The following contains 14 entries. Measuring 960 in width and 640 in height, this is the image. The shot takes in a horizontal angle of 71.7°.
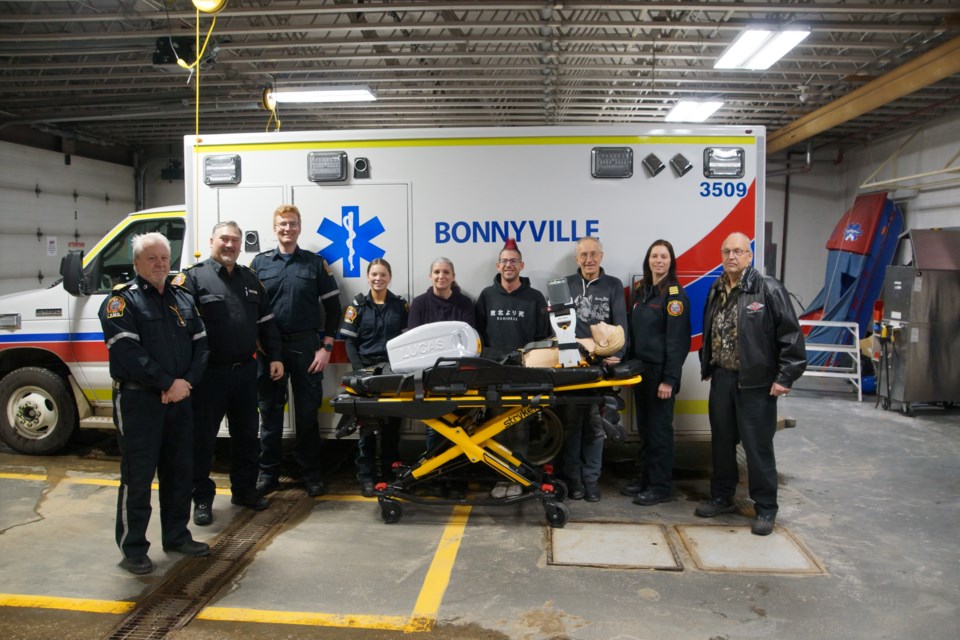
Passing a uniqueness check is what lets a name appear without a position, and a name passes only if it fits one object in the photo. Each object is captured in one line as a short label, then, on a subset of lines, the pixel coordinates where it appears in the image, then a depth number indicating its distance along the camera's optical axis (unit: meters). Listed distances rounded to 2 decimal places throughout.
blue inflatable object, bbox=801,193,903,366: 10.66
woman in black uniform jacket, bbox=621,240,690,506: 4.36
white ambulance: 4.64
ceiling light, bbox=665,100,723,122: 9.68
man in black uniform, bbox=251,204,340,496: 4.52
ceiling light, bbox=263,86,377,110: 8.91
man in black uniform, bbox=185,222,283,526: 4.02
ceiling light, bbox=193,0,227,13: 4.69
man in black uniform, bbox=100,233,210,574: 3.39
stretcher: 3.88
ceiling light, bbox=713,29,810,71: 6.75
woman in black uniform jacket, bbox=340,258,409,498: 4.54
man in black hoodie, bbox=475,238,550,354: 4.51
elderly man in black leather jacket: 4.01
